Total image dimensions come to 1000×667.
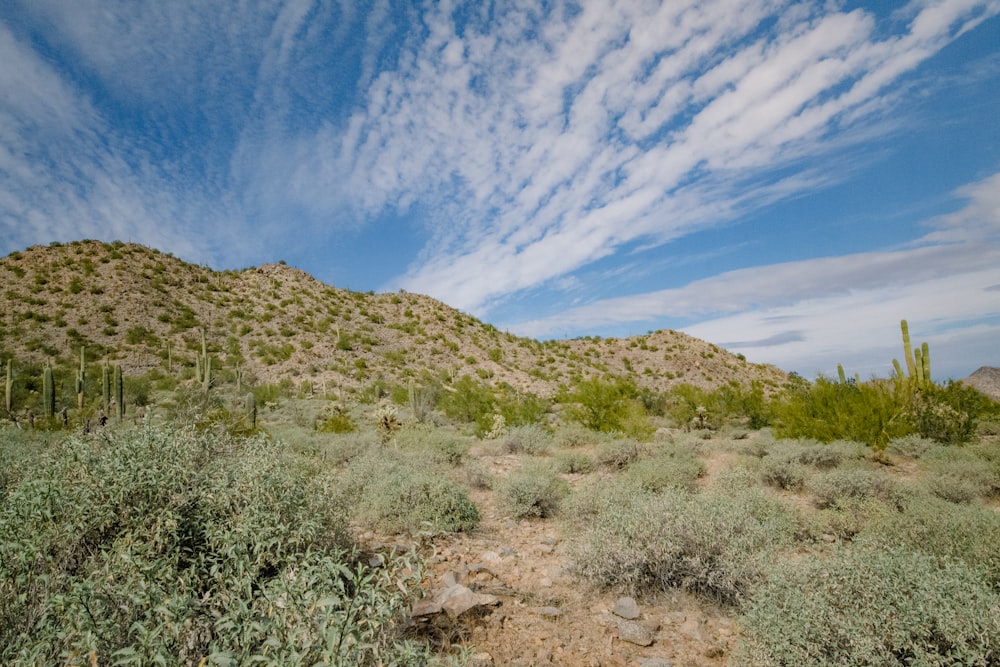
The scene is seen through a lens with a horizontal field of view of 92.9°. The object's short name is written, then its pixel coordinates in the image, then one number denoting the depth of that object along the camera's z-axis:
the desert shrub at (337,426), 15.48
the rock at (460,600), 4.33
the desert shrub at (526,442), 13.52
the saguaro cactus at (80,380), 17.42
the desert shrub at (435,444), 11.36
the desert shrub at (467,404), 20.28
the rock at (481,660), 3.63
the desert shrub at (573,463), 10.88
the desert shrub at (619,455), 11.09
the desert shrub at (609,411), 13.99
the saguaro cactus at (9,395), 18.42
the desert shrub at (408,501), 6.60
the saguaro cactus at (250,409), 15.14
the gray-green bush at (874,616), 2.86
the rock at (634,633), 4.06
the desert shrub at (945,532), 4.32
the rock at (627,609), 4.45
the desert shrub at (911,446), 10.52
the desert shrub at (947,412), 11.44
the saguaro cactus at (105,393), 16.89
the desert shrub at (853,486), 7.27
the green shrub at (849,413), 11.69
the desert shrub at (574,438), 14.11
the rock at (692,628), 4.14
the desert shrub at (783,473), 8.73
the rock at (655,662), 3.71
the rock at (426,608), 4.22
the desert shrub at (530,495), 7.73
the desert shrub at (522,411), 17.84
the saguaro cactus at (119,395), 16.30
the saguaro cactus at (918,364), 13.74
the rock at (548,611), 4.48
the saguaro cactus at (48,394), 16.69
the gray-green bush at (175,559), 2.23
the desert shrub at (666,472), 8.34
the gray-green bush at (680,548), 4.57
